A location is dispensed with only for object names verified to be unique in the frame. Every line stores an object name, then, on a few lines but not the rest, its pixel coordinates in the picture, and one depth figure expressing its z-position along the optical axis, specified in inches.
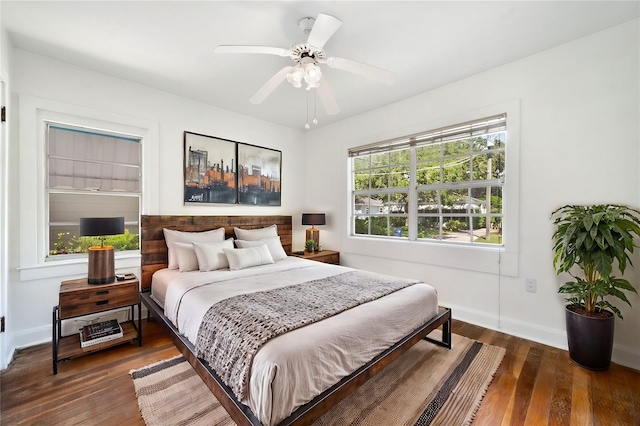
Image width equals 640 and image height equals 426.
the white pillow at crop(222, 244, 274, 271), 120.2
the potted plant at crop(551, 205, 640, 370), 80.3
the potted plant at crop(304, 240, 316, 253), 175.3
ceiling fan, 74.0
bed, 51.9
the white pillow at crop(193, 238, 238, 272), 117.1
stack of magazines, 94.8
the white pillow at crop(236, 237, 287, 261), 139.3
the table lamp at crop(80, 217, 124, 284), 94.9
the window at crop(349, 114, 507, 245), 121.0
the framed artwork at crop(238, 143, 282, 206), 162.7
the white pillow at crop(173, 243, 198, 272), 117.9
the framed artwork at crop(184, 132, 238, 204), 141.8
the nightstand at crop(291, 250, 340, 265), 164.2
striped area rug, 66.3
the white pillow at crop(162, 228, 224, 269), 124.4
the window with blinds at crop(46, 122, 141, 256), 109.6
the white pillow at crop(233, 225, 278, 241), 149.2
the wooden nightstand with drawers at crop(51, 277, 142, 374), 88.7
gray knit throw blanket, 57.6
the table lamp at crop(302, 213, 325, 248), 174.6
